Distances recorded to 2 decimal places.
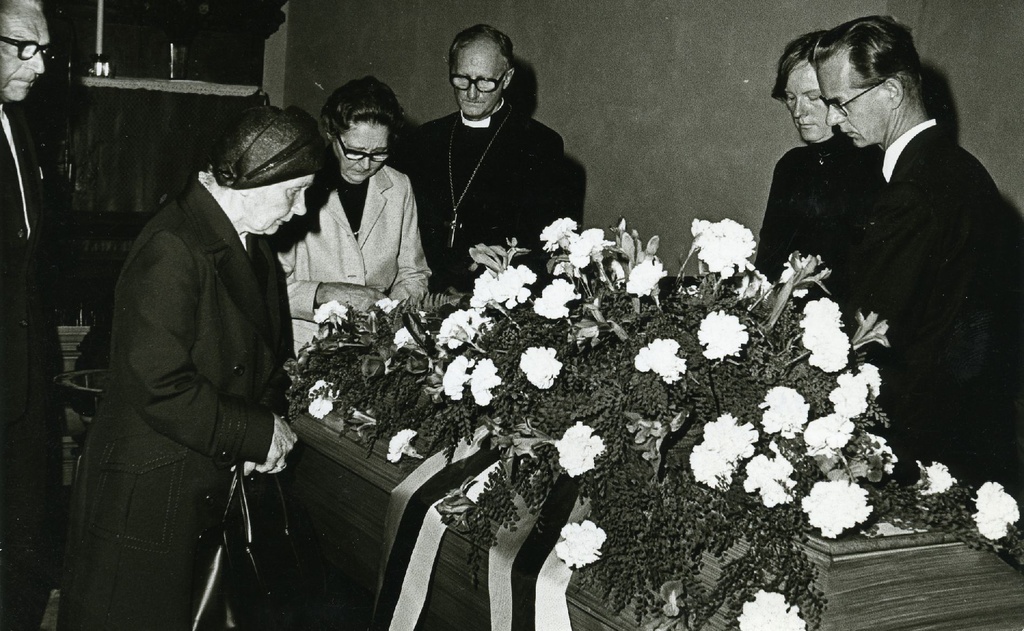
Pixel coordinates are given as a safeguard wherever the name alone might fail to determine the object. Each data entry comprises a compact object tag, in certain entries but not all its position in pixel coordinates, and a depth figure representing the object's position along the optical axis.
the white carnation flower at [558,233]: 2.20
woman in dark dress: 3.01
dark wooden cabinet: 5.26
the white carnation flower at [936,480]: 1.93
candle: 5.56
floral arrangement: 1.70
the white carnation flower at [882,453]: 1.81
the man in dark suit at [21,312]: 2.89
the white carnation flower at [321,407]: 2.54
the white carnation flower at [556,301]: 2.00
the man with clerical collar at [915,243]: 2.40
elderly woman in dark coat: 2.14
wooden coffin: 1.66
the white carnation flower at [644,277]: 1.92
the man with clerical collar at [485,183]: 4.18
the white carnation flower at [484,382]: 1.99
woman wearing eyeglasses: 3.11
